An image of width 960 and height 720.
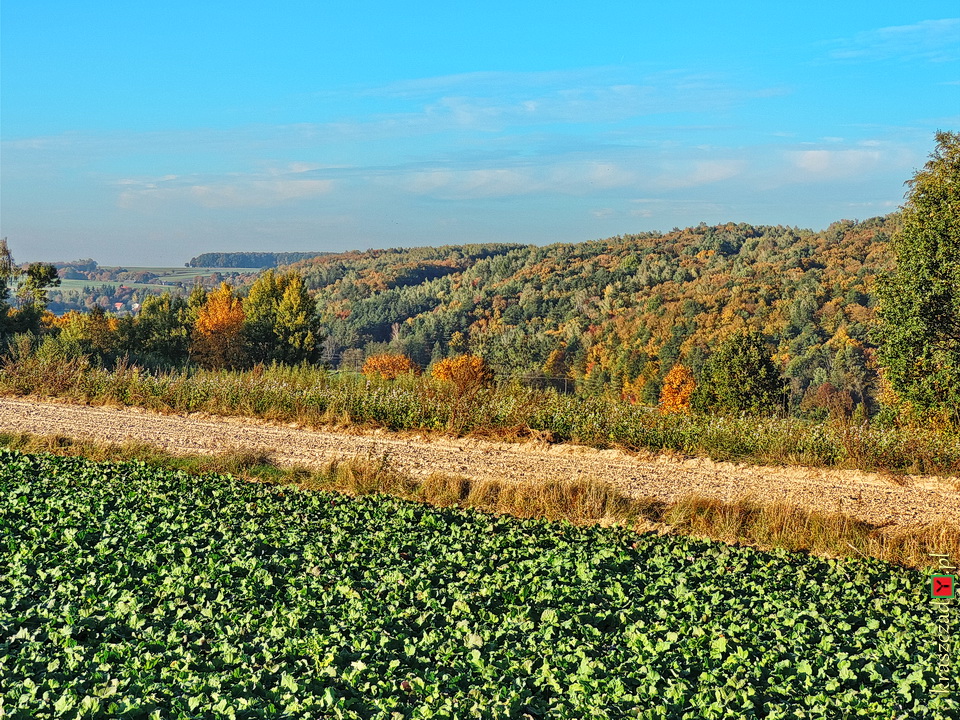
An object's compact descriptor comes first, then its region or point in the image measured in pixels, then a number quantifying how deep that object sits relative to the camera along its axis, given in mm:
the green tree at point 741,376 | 37719
